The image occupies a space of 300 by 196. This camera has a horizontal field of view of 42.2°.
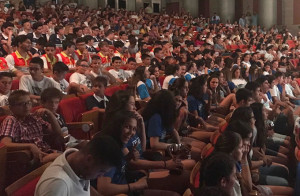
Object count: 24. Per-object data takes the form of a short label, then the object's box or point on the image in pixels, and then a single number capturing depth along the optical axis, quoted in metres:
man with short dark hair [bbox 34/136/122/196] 1.95
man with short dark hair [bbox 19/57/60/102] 4.95
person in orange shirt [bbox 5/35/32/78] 6.09
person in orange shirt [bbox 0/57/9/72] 6.04
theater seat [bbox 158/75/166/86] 7.40
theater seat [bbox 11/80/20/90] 5.26
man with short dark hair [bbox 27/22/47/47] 8.81
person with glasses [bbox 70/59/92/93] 6.08
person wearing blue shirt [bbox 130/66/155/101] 6.16
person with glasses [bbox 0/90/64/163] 3.27
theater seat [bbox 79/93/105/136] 4.49
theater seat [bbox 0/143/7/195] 2.96
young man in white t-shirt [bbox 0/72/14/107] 4.31
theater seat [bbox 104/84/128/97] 5.49
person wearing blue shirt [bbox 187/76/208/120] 5.62
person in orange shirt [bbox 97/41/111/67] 8.06
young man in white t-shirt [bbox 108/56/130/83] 7.29
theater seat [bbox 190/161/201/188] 2.67
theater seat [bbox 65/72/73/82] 6.38
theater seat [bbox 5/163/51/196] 2.13
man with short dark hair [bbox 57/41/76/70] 7.20
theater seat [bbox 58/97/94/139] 4.25
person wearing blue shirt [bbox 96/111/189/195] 2.79
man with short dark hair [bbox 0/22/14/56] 7.32
